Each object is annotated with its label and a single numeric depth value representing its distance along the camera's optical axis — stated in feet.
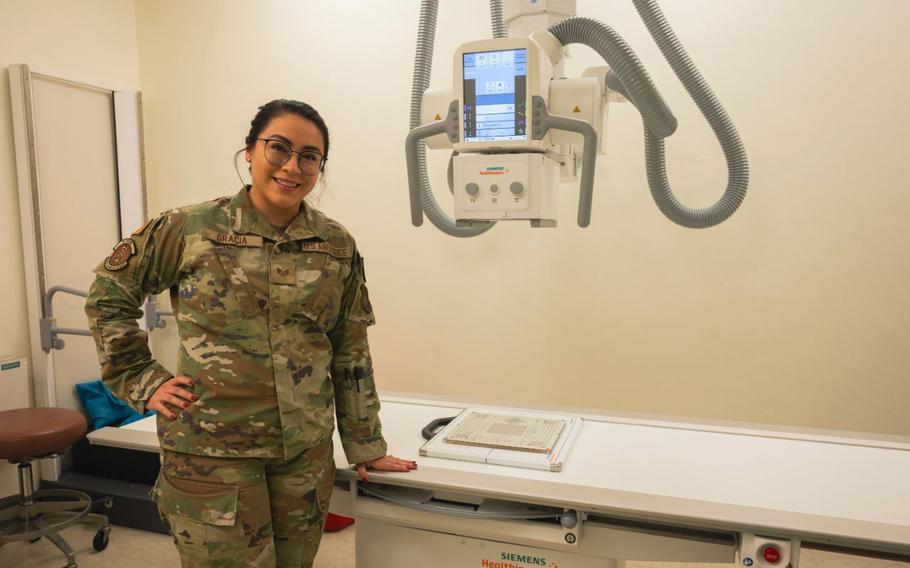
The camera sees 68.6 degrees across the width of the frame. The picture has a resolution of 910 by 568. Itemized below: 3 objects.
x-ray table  4.10
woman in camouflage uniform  4.39
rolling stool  7.84
